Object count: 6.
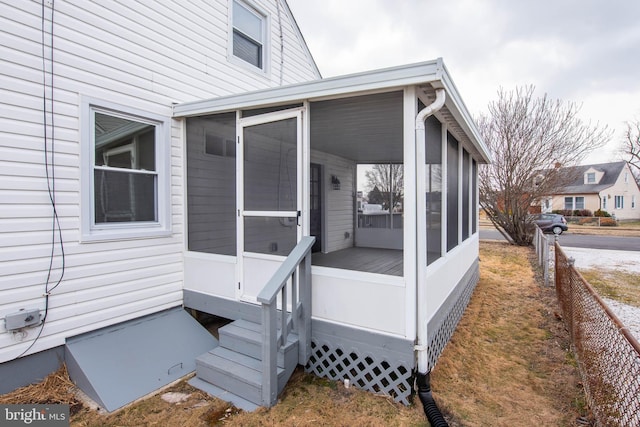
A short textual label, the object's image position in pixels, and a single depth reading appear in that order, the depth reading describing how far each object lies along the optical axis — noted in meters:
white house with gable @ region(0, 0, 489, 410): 2.71
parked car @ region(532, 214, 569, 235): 16.84
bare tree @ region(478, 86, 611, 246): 11.91
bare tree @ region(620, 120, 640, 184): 21.94
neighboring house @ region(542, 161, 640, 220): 25.83
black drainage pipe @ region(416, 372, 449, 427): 2.35
